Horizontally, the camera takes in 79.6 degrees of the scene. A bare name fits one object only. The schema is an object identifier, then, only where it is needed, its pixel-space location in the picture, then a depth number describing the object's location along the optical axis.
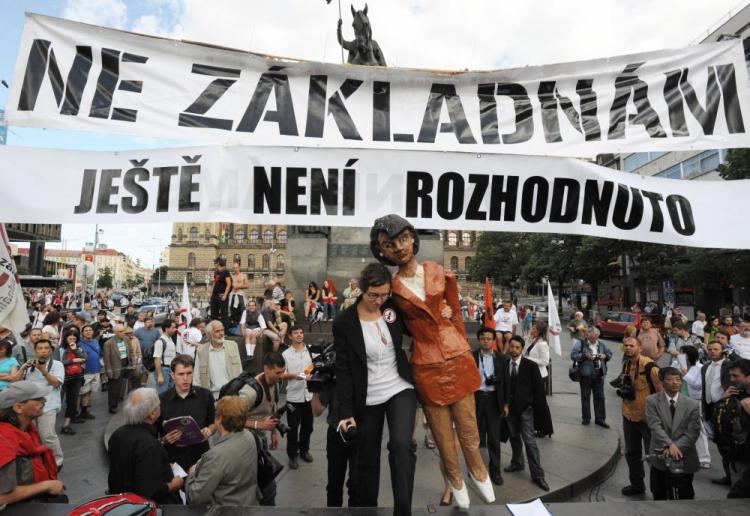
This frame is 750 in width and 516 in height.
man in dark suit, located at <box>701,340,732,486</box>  6.22
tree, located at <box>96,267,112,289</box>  101.75
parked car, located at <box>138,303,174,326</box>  26.10
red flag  8.40
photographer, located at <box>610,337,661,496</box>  5.27
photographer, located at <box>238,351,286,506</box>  3.87
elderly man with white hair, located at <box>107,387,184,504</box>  2.97
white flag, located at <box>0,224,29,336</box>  3.95
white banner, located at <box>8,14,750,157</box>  3.55
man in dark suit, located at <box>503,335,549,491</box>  5.54
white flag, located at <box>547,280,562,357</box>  11.48
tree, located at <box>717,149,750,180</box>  23.00
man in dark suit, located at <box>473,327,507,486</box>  5.18
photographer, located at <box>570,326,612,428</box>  7.96
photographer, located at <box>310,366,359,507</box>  3.76
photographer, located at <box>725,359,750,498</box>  3.44
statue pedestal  12.64
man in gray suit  4.25
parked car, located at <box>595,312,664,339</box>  23.59
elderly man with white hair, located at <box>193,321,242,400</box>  6.18
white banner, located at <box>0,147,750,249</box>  3.52
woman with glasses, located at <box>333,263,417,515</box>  2.71
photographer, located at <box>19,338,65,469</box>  5.46
